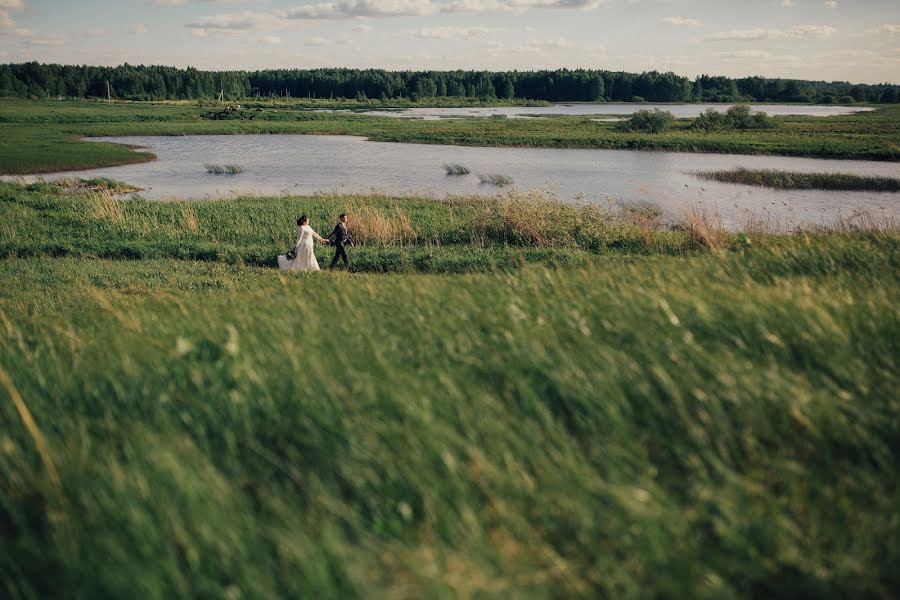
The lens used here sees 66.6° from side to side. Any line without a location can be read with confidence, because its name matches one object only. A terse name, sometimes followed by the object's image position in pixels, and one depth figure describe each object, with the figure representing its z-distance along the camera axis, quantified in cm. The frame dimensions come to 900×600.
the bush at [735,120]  8612
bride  1880
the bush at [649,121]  8494
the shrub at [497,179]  4459
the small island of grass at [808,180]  4325
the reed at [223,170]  5084
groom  2017
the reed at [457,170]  5072
